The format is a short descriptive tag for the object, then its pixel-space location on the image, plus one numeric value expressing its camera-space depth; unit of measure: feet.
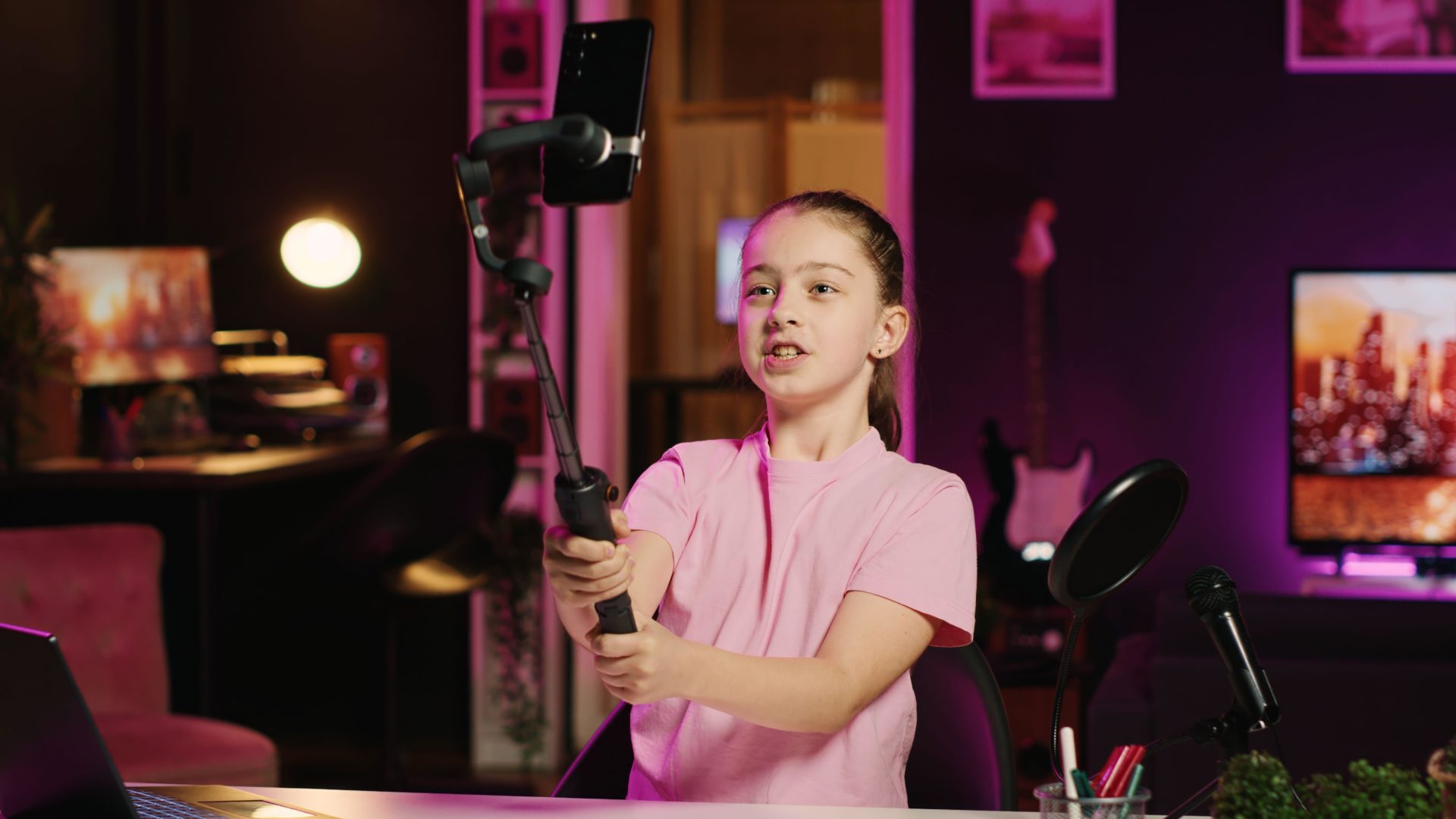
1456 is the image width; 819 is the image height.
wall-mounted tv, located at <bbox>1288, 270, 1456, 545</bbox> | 14.76
